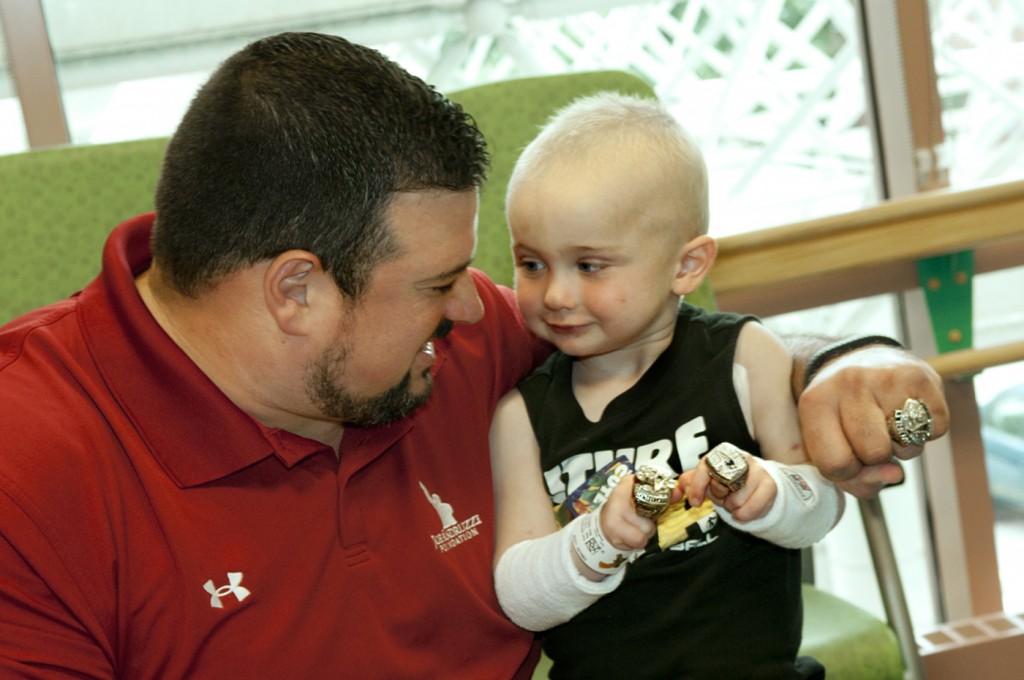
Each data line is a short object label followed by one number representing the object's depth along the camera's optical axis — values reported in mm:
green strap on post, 2240
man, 1063
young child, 1265
